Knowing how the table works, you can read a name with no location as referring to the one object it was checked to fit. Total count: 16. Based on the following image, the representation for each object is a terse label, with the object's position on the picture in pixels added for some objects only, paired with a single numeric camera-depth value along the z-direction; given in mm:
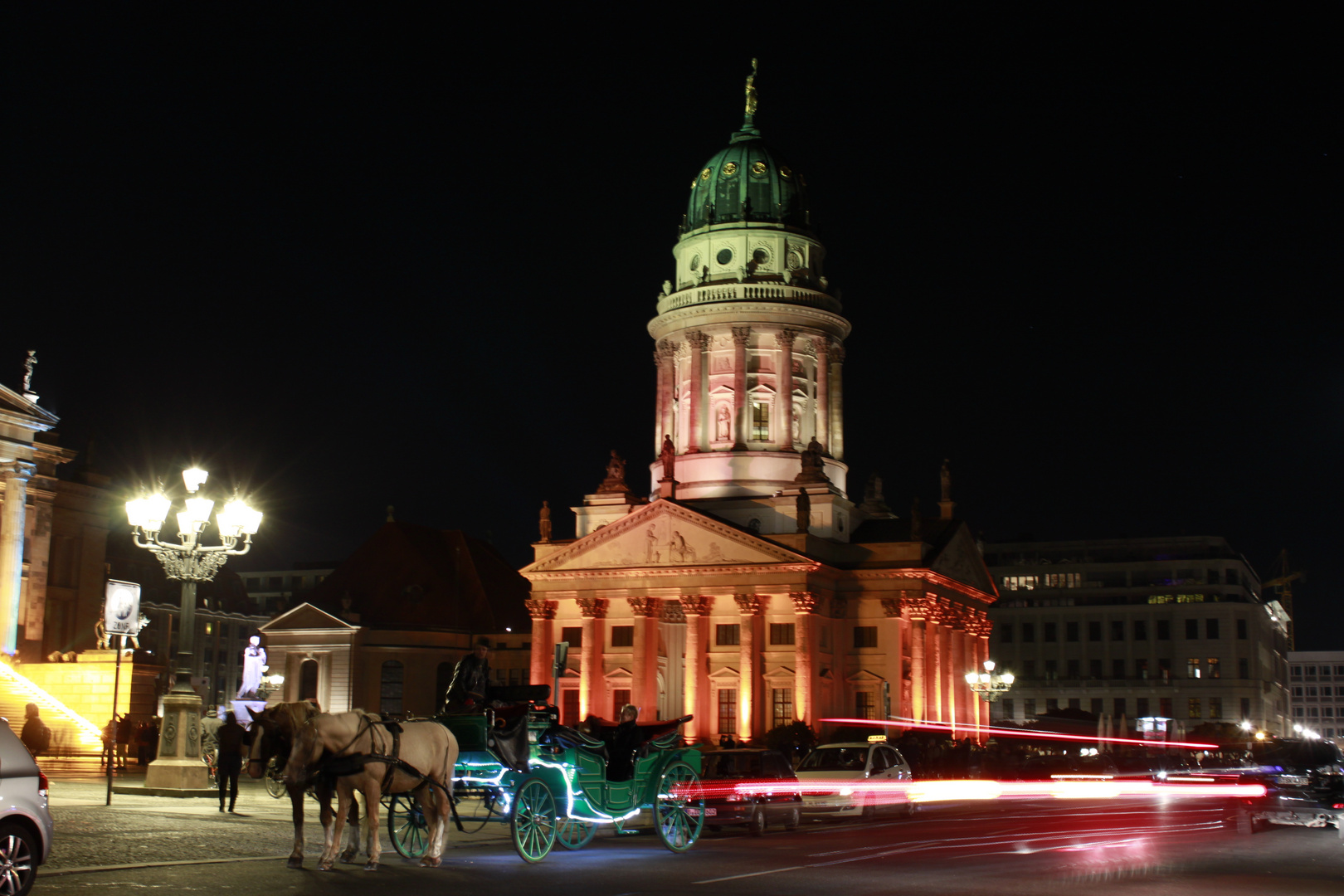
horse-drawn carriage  19109
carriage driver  19828
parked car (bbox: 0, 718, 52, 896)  12898
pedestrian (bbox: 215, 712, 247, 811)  24844
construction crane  182625
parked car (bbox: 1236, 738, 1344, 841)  27172
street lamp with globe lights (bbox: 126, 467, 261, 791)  27109
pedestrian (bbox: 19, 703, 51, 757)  35938
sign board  27875
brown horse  17297
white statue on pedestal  51562
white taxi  31297
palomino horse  17375
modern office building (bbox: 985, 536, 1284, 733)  109438
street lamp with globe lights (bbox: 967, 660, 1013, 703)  61656
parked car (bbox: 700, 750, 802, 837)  26859
